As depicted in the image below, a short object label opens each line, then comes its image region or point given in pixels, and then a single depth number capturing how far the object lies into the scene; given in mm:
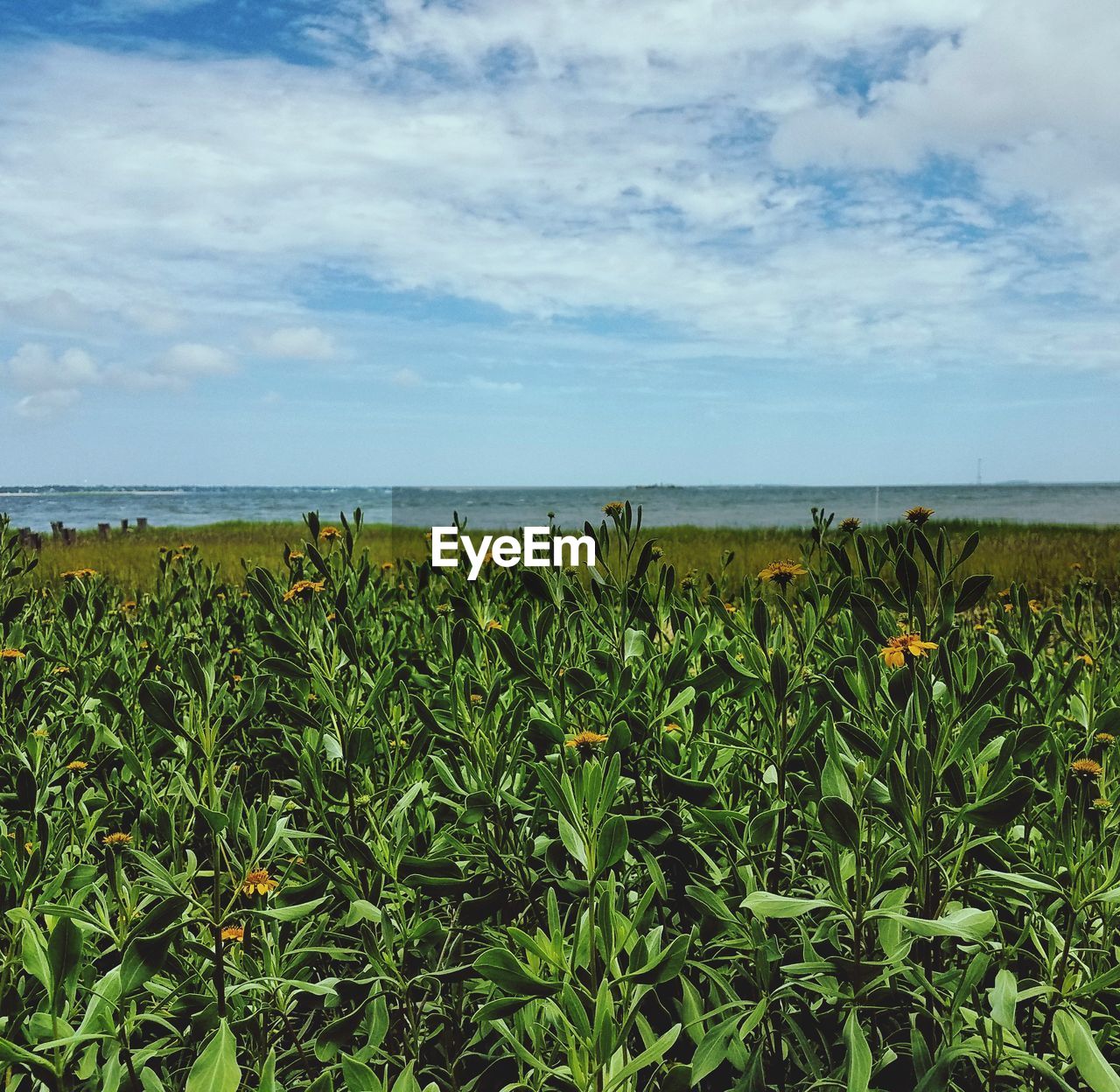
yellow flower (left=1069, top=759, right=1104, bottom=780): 1085
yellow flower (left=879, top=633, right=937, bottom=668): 1098
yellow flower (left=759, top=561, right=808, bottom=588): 1549
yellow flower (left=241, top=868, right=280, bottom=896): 1336
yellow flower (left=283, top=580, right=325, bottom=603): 1761
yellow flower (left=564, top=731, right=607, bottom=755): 1273
